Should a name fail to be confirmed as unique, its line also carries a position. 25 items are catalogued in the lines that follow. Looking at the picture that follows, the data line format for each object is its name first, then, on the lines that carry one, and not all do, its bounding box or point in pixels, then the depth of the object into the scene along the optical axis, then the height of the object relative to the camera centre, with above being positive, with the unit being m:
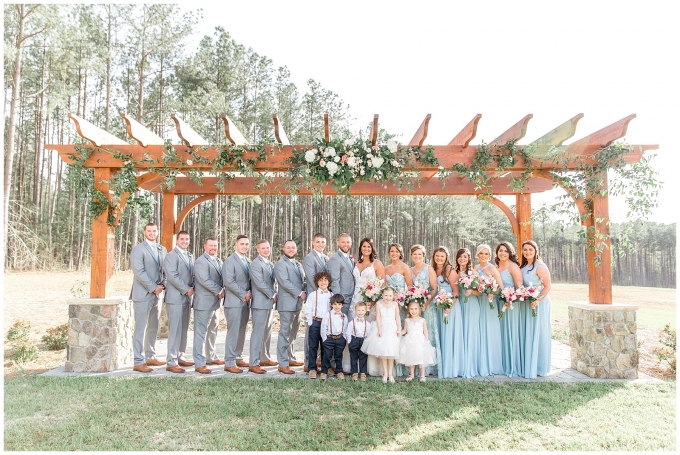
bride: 5.73 -0.20
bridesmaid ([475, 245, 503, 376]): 5.70 -1.03
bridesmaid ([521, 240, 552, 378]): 5.59 -0.98
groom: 5.77 -0.20
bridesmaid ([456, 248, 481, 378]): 5.67 -0.85
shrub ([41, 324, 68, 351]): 7.62 -1.50
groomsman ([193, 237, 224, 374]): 5.86 -0.53
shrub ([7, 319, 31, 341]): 7.16 -1.30
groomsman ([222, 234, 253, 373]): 5.86 -0.54
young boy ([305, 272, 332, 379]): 5.58 -0.72
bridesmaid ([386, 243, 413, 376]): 5.55 -0.25
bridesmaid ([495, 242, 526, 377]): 5.67 -0.89
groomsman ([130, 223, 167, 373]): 5.99 -0.53
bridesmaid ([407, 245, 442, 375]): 5.63 -0.38
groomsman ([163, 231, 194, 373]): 5.92 -0.55
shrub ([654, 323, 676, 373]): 6.00 -1.41
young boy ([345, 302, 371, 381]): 5.46 -1.01
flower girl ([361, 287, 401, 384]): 5.29 -0.98
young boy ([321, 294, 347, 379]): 5.43 -0.97
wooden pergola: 5.50 +1.39
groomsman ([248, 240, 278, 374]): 5.84 -0.57
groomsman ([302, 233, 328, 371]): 5.87 -0.11
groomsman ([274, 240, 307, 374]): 5.83 -0.57
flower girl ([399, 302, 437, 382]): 5.34 -1.12
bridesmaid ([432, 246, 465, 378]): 5.59 -1.00
